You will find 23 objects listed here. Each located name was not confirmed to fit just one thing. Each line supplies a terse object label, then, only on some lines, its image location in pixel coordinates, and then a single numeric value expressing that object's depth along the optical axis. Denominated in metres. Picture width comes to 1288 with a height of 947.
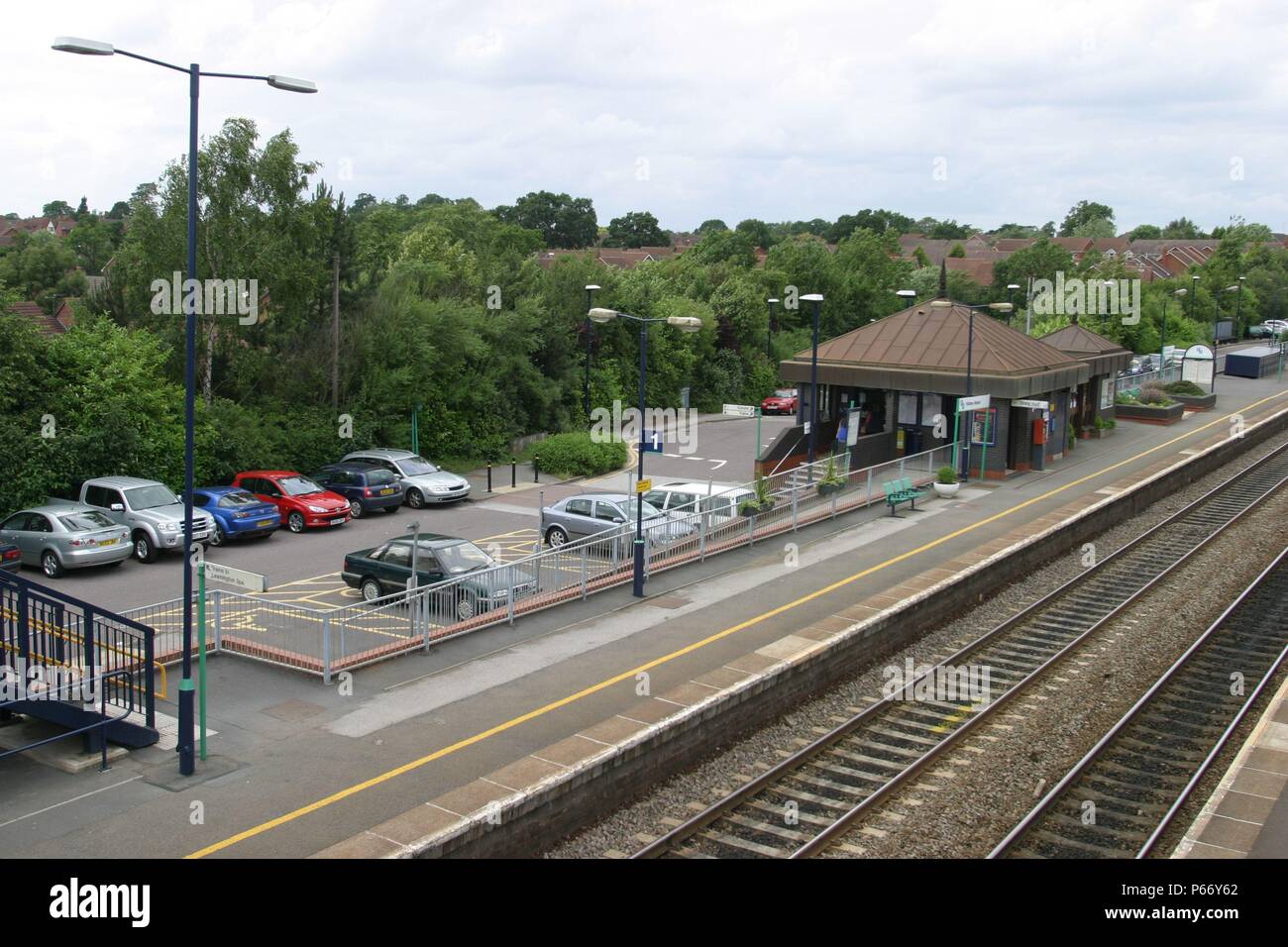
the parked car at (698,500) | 26.78
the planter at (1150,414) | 52.66
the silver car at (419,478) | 33.69
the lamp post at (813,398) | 33.87
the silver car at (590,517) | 26.45
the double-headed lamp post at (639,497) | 20.59
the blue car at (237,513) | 27.66
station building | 36.88
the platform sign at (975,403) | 33.44
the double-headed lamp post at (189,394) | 13.09
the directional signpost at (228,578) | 14.59
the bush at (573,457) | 40.62
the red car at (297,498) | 29.67
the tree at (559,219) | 144.62
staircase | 13.82
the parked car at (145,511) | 25.88
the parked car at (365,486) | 31.80
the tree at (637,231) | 151.25
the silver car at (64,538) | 24.16
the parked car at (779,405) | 60.38
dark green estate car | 20.39
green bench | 30.69
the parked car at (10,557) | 23.34
